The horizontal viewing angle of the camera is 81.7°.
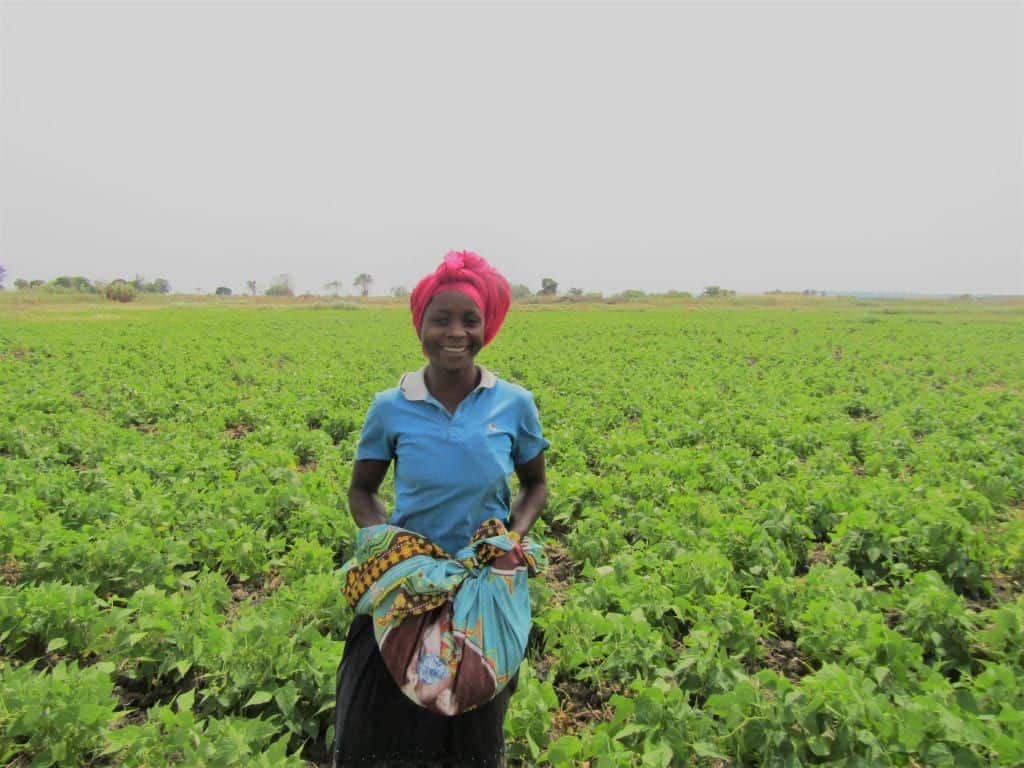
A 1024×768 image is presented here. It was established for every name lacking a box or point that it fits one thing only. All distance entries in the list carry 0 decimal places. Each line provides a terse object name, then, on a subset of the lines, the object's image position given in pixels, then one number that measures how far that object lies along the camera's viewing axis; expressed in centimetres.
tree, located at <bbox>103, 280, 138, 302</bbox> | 6247
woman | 188
